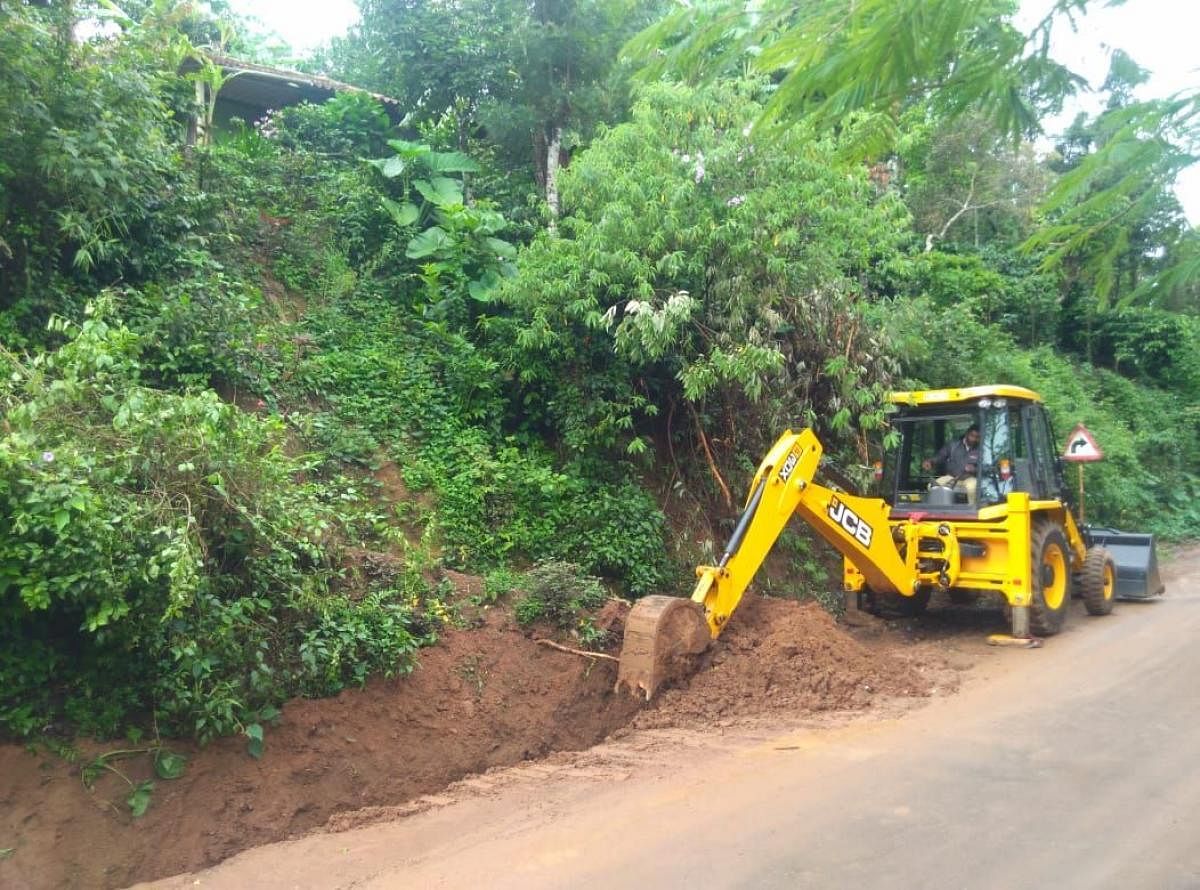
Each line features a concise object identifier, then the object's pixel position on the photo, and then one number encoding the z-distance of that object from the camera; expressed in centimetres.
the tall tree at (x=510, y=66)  1369
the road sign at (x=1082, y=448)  1337
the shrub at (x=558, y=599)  776
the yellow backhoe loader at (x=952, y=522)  780
